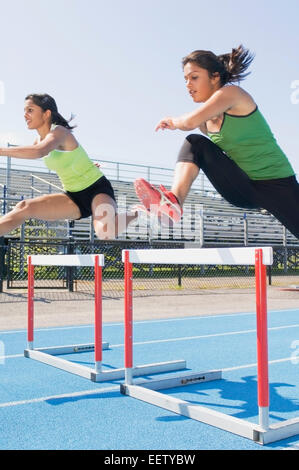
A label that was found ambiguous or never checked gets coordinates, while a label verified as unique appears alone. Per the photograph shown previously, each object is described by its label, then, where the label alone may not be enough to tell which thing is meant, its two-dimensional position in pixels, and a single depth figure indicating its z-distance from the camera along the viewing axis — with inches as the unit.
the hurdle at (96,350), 173.2
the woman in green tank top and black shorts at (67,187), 148.1
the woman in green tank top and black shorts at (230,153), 116.0
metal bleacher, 674.2
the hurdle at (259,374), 115.3
